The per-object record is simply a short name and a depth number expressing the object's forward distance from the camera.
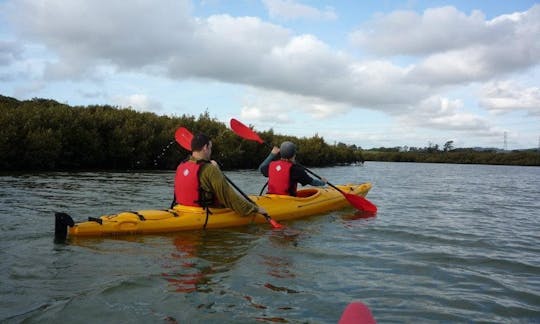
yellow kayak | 5.41
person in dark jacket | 7.92
